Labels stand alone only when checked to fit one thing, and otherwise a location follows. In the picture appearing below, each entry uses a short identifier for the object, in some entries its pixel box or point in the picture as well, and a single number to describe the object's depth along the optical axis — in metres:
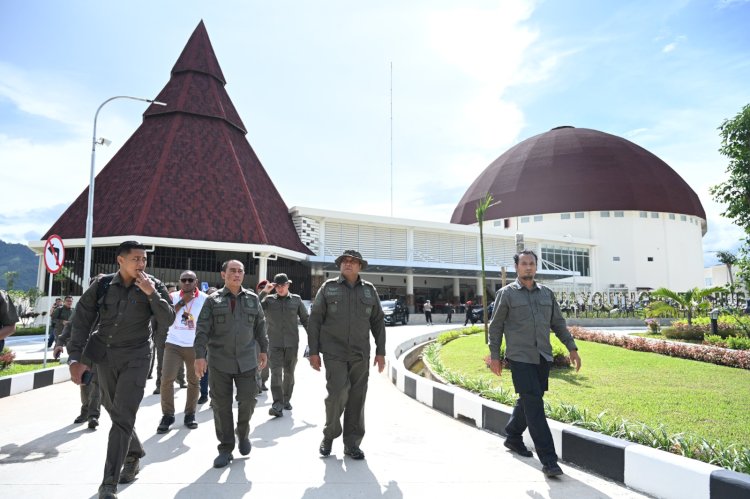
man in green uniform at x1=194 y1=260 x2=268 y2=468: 4.18
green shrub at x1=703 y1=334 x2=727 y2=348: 11.91
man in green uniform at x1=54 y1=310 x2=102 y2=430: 5.38
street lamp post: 12.92
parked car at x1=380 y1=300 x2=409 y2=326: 23.54
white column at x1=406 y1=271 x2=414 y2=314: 32.88
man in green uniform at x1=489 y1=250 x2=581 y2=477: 4.07
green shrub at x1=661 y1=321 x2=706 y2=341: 13.67
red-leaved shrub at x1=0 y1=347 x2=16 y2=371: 8.33
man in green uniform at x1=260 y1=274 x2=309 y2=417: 6.22
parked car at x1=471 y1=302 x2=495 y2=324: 25.55
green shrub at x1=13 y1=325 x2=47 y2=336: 19.89
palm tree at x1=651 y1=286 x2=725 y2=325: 16.27
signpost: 9.21
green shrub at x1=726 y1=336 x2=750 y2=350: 11.34
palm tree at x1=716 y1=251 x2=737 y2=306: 59.90
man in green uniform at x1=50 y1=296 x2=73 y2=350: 10.42
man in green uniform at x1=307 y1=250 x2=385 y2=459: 4.35
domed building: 46.31
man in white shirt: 5.29
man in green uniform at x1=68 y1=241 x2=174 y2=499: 3.45
